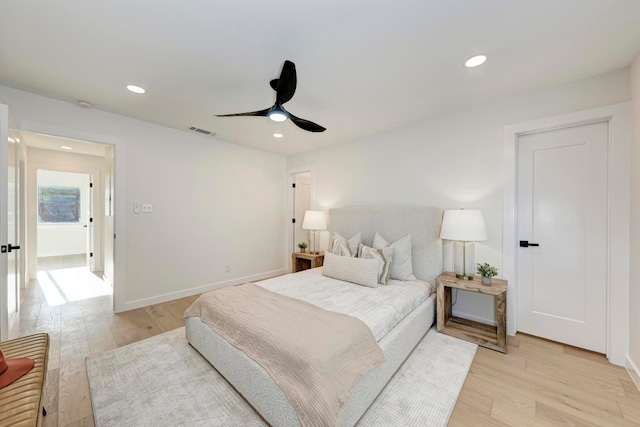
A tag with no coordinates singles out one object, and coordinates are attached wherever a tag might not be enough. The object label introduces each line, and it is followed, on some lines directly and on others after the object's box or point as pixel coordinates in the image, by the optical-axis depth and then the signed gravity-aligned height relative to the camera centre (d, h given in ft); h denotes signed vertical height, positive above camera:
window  22.95 +0.77
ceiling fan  5.46 +2.86
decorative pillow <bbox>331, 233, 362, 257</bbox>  10.25 -1.42
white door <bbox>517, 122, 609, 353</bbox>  7.46 -0.69
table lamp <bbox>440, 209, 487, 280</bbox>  8.10 -0.62
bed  4.79 -3.19
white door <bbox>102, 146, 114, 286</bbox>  14.20 -0.62
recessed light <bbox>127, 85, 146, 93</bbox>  7.97 +4.00
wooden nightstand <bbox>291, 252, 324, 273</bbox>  13.32 -2.68
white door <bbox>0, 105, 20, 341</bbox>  6.61 -0.29
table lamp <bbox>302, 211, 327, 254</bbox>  13.53 -0.46
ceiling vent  11.80 +3.94
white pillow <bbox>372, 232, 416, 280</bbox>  9.65 -1.87
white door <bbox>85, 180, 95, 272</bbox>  17.67 -1.20
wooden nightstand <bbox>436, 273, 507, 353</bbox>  7.61 -3.56
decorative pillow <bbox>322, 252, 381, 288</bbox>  8.70 -2.06
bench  3.38 -2.73
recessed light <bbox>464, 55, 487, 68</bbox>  6.37 +3.94
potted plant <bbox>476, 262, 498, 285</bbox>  7.98 -1.93
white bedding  6.40 -2.55
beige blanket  4.15 -2.66
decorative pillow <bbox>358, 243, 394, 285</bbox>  9.06 -1.65
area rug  5.15 -4.20
